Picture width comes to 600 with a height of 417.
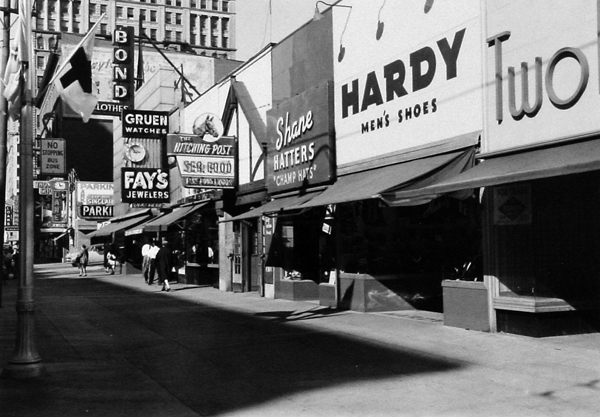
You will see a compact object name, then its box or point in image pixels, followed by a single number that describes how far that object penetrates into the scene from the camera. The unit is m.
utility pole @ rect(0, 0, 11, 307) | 16.19
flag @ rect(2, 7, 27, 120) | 9.50
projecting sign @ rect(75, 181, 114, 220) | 53.22
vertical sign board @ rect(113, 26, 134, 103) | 32.00
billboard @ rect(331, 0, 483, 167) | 12.92
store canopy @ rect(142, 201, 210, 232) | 26.91
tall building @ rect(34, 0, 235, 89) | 116.00
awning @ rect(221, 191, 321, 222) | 17.73
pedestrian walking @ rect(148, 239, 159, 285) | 27.91
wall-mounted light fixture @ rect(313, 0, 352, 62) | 17.21
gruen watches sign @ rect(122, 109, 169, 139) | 29.25
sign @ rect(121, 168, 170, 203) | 29.42
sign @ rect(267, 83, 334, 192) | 17.77
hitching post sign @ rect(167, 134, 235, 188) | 21.99
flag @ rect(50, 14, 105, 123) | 10.13
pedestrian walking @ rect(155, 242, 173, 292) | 24.92
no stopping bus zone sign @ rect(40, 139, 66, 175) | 29.66
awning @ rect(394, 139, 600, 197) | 9.23
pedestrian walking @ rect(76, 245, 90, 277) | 40.31
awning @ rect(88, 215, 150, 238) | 35.47
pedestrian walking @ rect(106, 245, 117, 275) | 41.72
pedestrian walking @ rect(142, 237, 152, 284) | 30.89
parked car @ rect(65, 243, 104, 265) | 61.16
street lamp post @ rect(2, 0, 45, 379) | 9.12
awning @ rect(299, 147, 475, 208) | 12.36
